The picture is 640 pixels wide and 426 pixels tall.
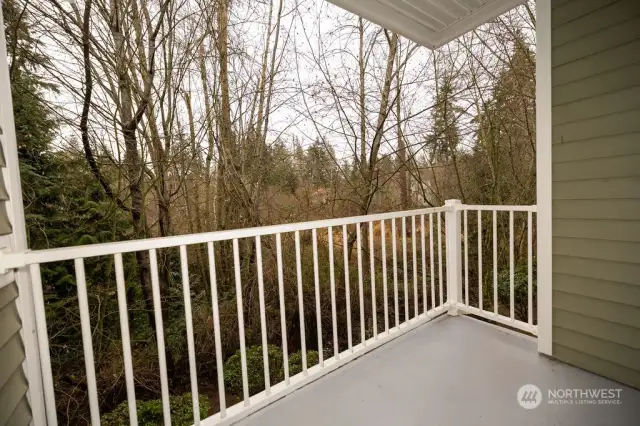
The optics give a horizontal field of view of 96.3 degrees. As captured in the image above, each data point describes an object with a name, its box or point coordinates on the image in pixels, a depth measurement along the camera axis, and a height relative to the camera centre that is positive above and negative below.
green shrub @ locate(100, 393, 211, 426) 2.86 -2.14
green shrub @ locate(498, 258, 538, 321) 4.21 -1.55
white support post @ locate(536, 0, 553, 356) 1.82 +0.08
